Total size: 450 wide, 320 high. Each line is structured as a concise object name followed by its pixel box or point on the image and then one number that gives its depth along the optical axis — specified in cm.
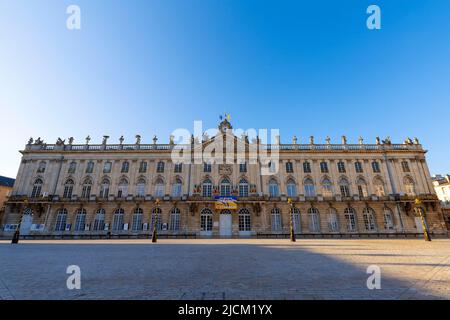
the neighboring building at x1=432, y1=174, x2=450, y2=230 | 4625
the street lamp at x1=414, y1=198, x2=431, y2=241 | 2056
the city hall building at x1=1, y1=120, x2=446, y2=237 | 3078
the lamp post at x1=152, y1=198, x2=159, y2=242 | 2051
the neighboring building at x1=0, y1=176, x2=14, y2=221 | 4166
